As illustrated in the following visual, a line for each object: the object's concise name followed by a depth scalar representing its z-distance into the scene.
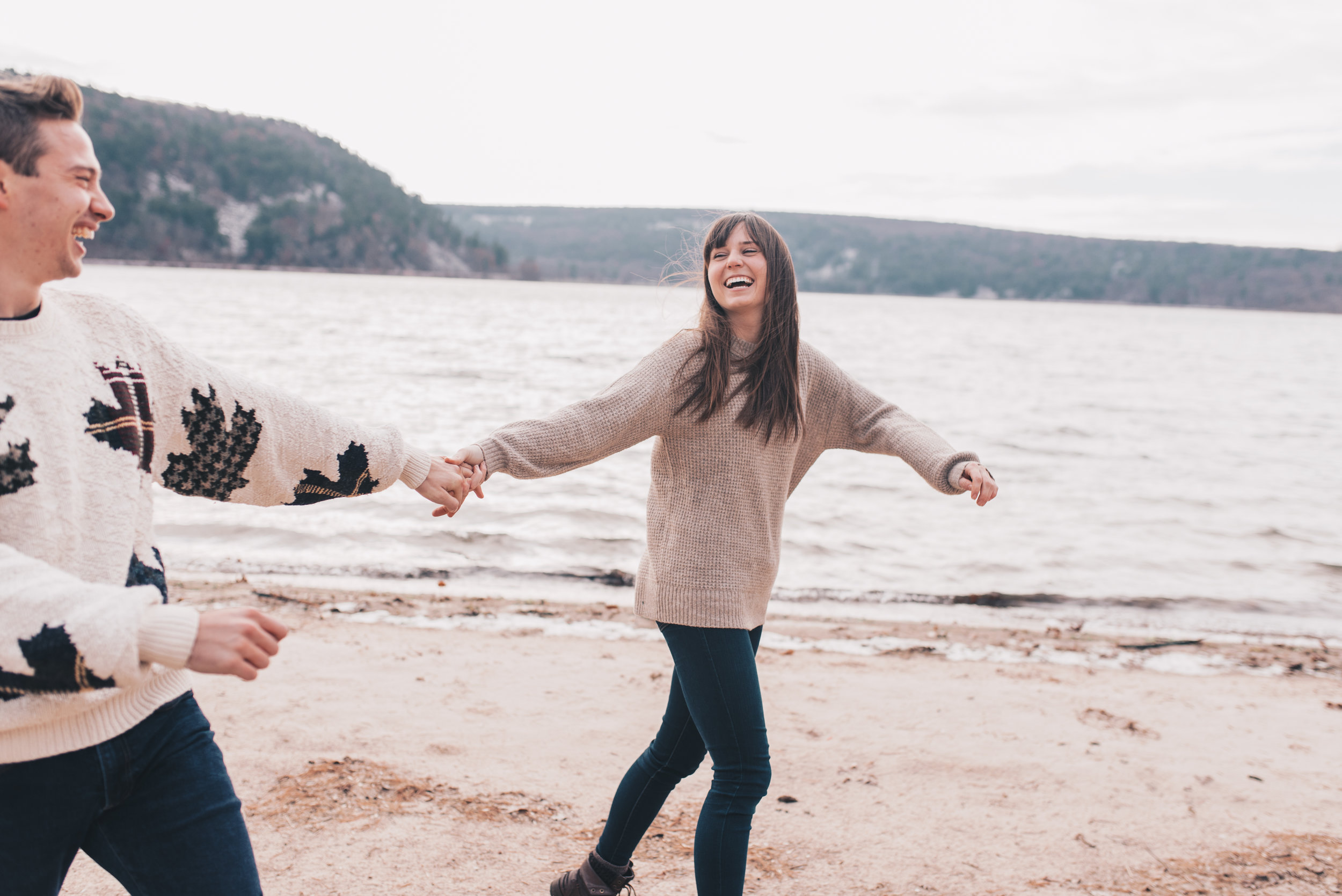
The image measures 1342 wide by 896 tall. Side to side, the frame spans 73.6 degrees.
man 1.56
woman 2.72
